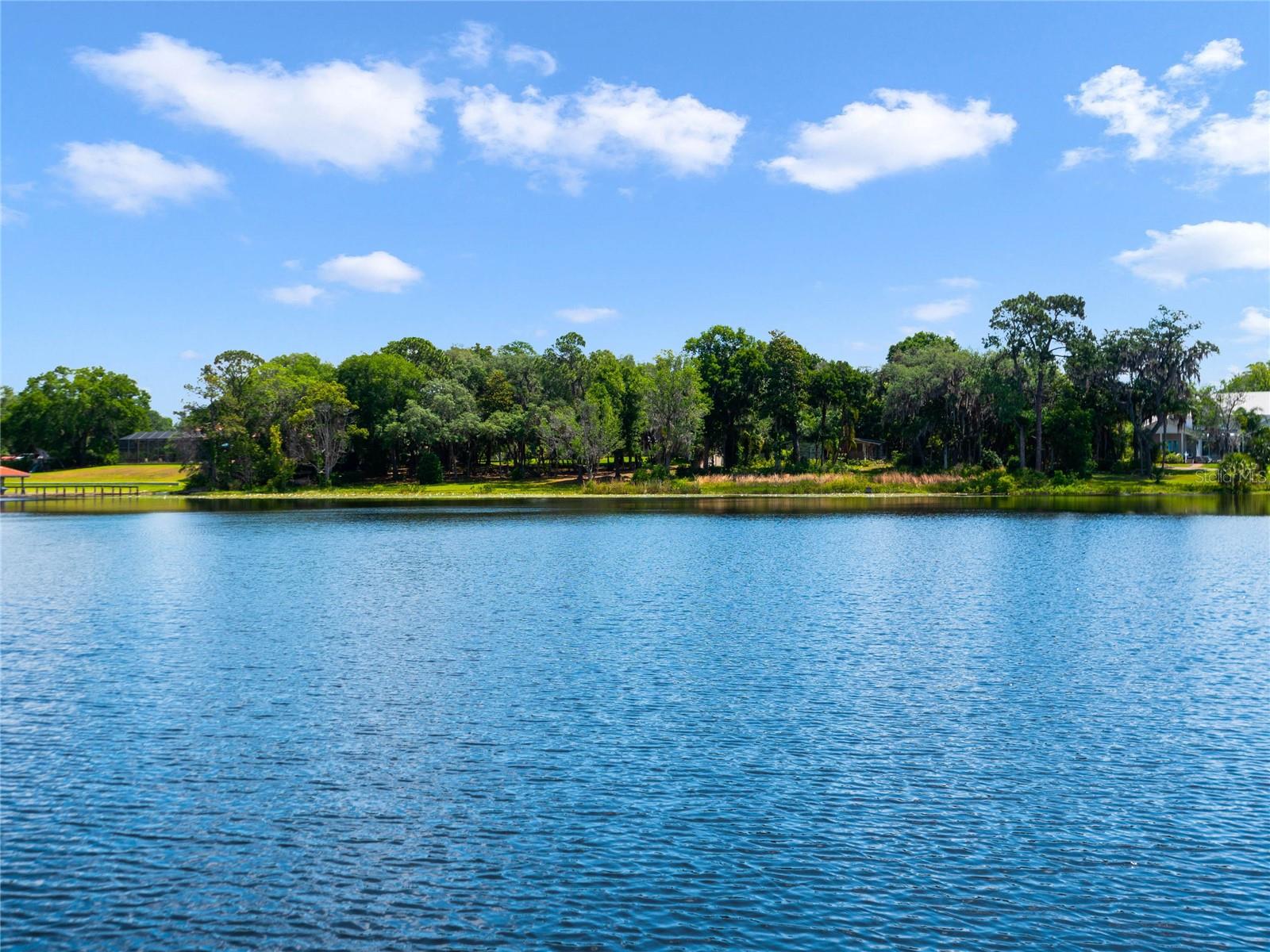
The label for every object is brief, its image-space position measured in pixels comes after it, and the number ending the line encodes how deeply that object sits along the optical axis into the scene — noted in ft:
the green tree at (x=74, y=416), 578.25
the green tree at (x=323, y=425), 383.24
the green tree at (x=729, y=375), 396.16
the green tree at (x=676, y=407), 375.66
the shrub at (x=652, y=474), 376.27
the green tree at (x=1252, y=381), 530.27
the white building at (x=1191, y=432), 421.87
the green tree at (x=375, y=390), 412.16
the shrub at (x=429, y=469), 401.49
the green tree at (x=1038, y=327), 345.92
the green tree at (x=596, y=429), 372.99
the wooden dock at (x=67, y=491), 407.44
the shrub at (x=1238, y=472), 320.29
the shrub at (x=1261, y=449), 347.15
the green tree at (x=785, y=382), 390.01
